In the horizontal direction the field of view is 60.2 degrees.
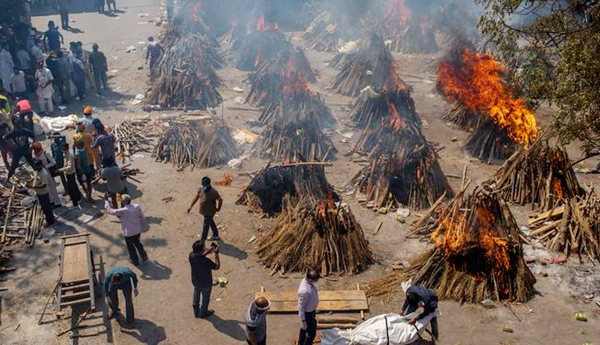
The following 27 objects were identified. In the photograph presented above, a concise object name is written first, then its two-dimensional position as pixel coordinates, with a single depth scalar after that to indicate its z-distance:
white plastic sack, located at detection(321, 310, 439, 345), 8.66
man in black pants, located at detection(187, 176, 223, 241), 11.07
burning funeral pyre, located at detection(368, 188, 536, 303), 10.00
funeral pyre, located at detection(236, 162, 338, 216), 12.77
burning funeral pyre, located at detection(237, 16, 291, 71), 23.61
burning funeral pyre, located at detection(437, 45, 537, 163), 15.87
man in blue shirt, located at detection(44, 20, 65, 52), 21.70
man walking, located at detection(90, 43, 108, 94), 19.97
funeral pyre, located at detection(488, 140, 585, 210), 13.16
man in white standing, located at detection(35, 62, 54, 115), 17.30
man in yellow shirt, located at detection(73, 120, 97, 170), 12.77
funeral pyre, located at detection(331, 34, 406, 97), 20.20
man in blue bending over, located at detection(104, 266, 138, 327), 8.89
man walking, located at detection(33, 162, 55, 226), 11.62
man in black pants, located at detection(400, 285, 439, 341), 8.77
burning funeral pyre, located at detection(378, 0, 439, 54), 26.78
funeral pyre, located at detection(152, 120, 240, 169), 15.32
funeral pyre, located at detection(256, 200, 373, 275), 10.87
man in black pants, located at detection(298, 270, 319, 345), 8.31
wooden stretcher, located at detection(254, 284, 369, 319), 9.81
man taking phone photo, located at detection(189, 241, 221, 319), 8.88
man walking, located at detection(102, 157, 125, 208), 11.98
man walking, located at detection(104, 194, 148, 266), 10.16
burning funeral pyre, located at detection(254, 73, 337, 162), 15.10
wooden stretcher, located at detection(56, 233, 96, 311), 9.18
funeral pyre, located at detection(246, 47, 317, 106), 19.41
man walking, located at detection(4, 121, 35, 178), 13.03
